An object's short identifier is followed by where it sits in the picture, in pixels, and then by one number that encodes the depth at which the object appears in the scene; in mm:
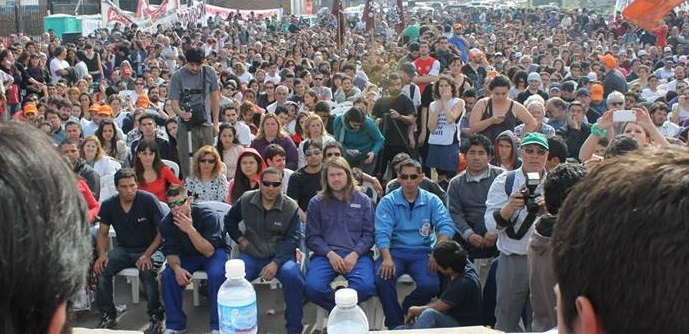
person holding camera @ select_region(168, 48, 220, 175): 7543
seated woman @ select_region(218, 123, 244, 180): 7180
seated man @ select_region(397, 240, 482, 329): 4223
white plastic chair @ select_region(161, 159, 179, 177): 7137
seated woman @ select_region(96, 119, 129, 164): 7719
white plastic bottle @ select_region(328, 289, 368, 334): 2926
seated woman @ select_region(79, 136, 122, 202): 6879
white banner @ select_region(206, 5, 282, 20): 30078
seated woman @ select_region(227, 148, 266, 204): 6070
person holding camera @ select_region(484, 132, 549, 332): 4105
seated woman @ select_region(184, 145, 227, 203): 6109
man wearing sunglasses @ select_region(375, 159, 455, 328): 4961
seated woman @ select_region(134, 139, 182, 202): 6199
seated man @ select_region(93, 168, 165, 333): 5291
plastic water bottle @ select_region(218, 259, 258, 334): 3215
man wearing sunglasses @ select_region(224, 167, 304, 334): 5105
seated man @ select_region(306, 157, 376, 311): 5059
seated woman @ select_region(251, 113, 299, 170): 7277
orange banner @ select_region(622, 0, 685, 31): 12750
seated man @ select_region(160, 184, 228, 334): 5039
